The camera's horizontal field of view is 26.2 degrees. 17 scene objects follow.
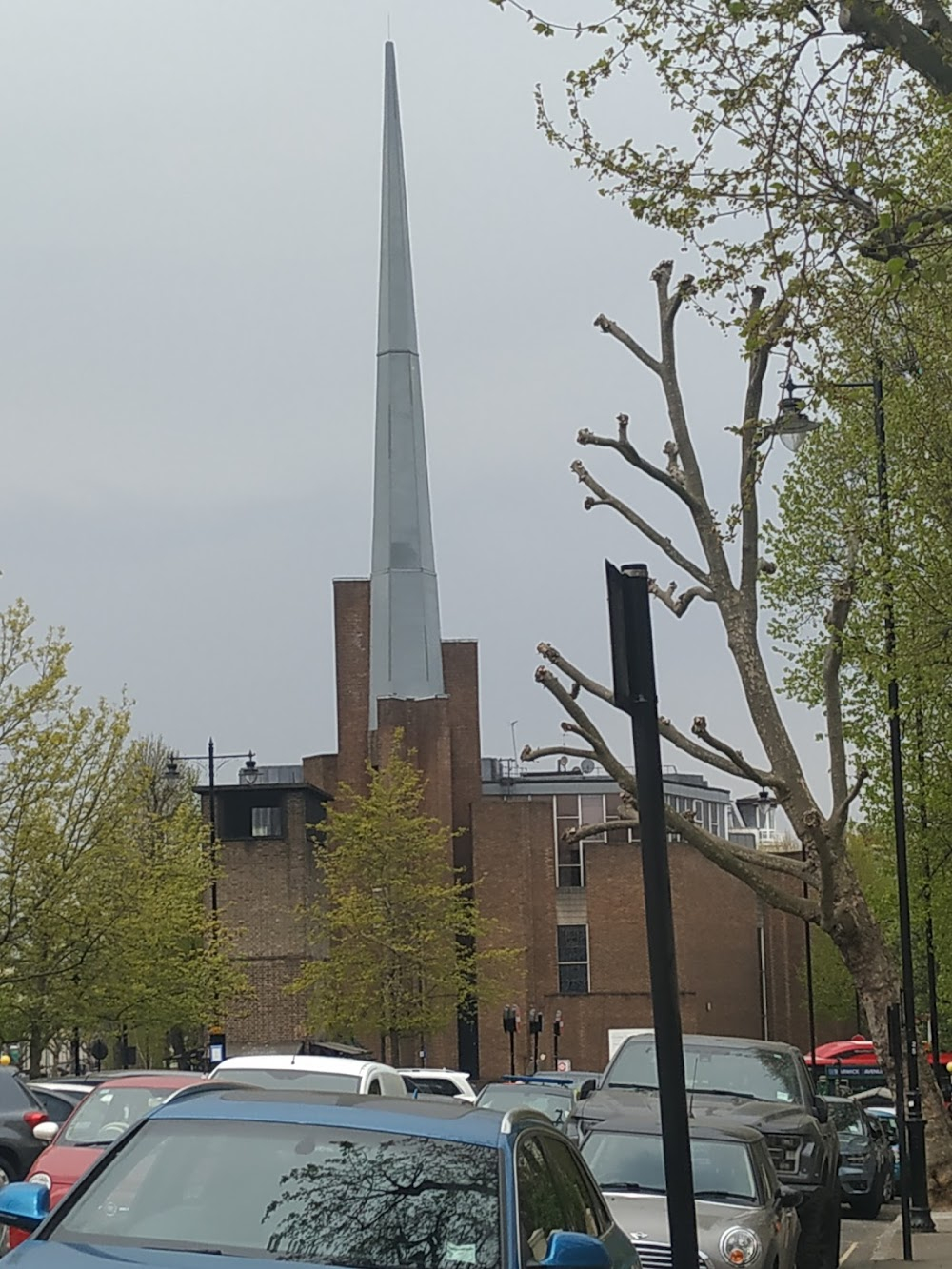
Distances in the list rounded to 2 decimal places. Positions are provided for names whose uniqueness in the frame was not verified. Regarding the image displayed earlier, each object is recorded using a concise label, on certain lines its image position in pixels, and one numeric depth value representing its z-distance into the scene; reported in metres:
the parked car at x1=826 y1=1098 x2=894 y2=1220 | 30.34
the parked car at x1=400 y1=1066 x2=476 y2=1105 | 35.84
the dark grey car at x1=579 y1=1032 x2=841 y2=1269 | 18.16
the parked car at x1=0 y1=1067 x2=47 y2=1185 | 20.47
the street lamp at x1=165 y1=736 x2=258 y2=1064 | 50.94
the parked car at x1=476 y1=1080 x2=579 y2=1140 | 25.52
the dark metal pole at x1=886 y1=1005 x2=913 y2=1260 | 20.30
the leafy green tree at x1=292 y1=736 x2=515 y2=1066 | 61.78
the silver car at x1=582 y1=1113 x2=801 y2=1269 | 13.91
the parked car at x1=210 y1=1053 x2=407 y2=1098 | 17.69
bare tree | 28.22
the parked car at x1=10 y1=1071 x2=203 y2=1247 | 15.63
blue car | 6.85
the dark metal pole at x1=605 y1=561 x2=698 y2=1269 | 7.55
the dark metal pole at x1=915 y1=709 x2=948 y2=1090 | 33.22
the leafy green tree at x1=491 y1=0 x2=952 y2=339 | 12.23
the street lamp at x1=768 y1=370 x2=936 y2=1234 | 23.58
